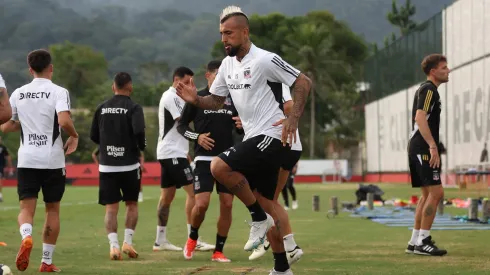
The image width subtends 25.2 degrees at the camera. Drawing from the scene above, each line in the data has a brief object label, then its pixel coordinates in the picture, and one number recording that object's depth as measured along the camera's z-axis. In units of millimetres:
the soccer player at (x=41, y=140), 10906
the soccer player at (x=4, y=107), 7895
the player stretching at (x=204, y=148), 12594
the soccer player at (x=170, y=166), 13984
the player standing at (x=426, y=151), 12398
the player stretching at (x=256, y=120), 9078
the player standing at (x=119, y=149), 12766
